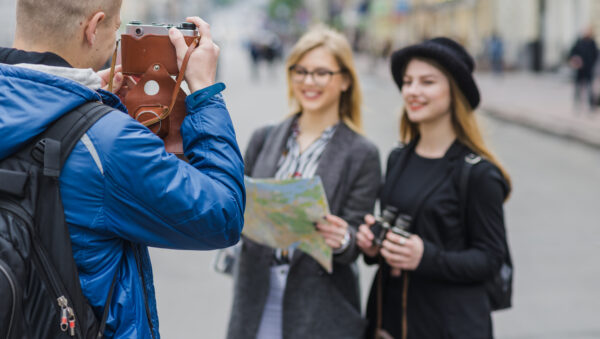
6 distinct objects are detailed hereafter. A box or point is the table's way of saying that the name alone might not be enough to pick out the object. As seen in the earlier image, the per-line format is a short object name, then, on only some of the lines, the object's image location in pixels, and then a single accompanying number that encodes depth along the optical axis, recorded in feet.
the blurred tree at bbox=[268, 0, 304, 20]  305.94
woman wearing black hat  7.97
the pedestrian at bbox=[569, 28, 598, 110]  52.47
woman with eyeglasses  8.86
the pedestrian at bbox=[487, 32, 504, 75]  90.22
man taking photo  4.63
